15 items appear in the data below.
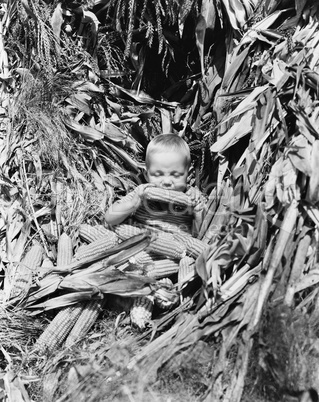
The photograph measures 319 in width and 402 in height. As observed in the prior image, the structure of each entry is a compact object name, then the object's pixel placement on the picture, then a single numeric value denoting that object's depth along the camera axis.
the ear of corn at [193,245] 3.29
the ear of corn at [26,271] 3.22
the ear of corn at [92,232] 3.45
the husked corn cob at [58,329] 3.01
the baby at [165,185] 3.48
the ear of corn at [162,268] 3.25
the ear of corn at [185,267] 3.14
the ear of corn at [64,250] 3.33
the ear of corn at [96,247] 3.30
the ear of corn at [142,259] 3.27
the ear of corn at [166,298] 3.08
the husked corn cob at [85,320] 3.05
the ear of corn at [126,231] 3.46
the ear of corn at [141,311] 3.03
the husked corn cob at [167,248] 3.32
